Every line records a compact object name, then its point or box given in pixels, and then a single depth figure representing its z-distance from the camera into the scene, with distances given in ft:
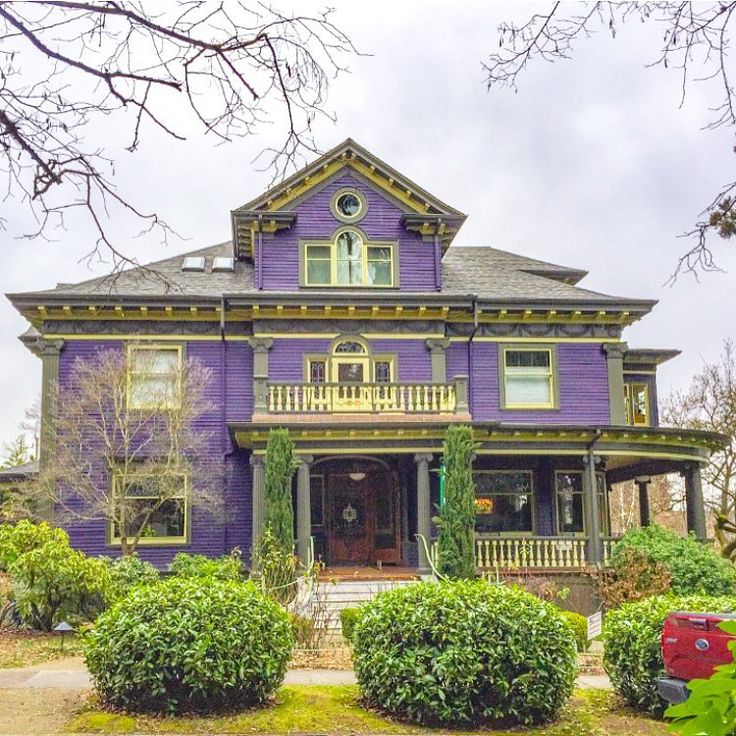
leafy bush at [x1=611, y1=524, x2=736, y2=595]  55.06
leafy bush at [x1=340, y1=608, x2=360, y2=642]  41.81
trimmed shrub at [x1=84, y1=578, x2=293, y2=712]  27.20
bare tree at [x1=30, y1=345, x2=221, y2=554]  63.36
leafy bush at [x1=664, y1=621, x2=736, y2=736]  7.79
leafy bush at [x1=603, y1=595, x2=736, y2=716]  29.04
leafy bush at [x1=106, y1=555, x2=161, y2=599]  54.34
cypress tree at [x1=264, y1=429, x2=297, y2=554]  56.49
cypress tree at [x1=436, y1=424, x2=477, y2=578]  56.80
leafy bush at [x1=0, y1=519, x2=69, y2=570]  48.52
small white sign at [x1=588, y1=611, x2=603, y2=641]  43.45
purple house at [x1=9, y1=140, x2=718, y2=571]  65.87
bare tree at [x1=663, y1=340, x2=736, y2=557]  104.63
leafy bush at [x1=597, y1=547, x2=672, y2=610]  56.18
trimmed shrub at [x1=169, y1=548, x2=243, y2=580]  50.67
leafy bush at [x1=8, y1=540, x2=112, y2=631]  45.91
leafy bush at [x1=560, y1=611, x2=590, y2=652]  42.27
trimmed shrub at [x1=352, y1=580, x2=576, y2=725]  26.96
